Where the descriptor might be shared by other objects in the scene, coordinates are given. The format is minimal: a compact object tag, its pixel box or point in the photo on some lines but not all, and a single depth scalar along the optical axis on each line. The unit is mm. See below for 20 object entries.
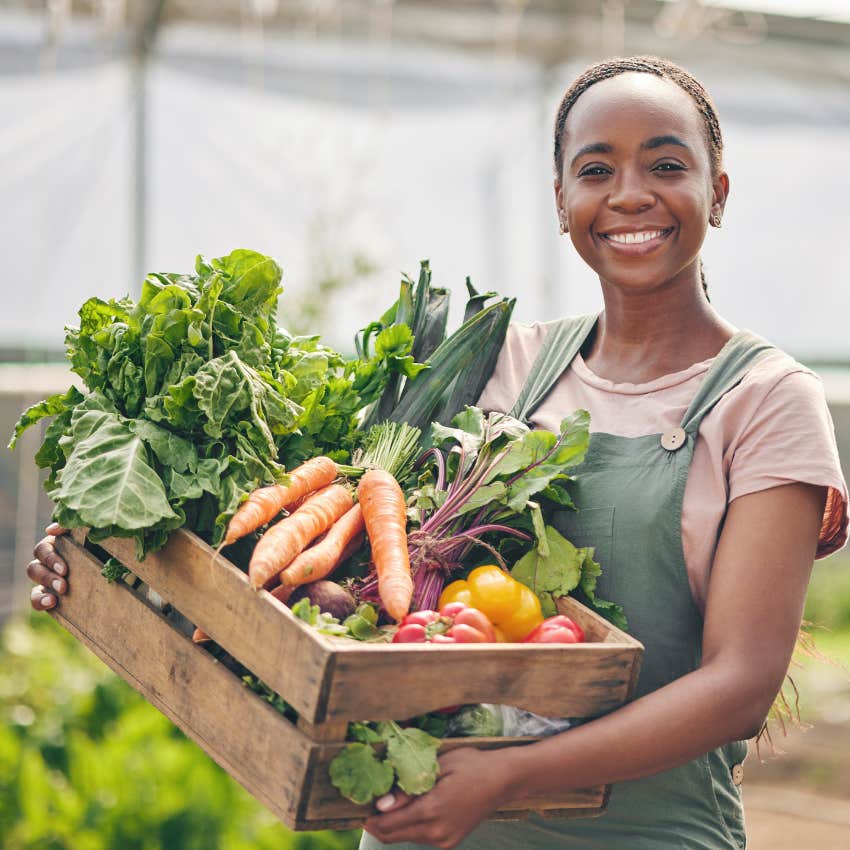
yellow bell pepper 1987
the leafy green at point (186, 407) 2035
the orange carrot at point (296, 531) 1928
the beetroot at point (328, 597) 1987
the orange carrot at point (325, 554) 1994
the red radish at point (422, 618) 1935
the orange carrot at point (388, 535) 2012
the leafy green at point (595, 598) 2047
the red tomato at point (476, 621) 1909
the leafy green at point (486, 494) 2119
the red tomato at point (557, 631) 1905
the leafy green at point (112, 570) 2205
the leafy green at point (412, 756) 1730
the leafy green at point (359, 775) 1719
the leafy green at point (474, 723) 1847
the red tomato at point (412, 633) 1870
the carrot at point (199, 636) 2040
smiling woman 1844
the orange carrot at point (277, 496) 2012
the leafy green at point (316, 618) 1806
